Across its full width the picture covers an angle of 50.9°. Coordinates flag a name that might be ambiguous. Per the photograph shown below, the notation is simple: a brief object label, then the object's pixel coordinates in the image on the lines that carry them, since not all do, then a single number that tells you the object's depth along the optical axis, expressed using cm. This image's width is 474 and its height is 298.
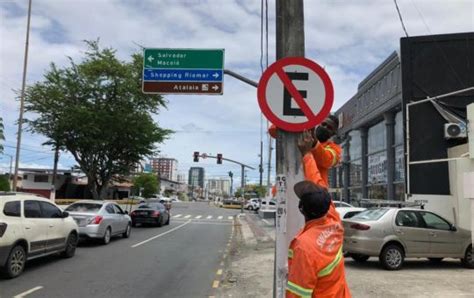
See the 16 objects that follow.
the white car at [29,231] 997
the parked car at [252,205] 6386
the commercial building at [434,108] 1692
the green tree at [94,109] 3378
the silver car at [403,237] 1206
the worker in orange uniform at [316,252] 283
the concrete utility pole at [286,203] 469
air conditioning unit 1648
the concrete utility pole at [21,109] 3043
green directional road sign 1286
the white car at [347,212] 1759
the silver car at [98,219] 1664
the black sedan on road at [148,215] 2739
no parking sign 465
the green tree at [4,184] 3853
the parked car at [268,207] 3728
